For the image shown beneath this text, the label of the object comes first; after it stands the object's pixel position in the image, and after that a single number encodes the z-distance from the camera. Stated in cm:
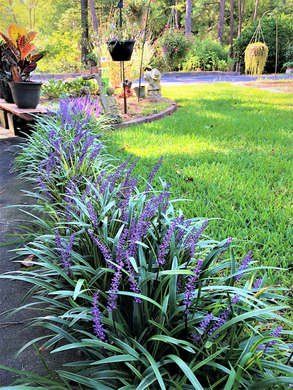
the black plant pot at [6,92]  484
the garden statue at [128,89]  650
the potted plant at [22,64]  419
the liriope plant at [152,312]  100
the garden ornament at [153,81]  722
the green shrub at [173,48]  1466
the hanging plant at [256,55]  896
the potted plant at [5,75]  469
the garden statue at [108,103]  513
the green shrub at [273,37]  1438
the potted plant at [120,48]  520
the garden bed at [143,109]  529
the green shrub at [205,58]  1512
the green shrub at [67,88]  604
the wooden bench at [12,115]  408
